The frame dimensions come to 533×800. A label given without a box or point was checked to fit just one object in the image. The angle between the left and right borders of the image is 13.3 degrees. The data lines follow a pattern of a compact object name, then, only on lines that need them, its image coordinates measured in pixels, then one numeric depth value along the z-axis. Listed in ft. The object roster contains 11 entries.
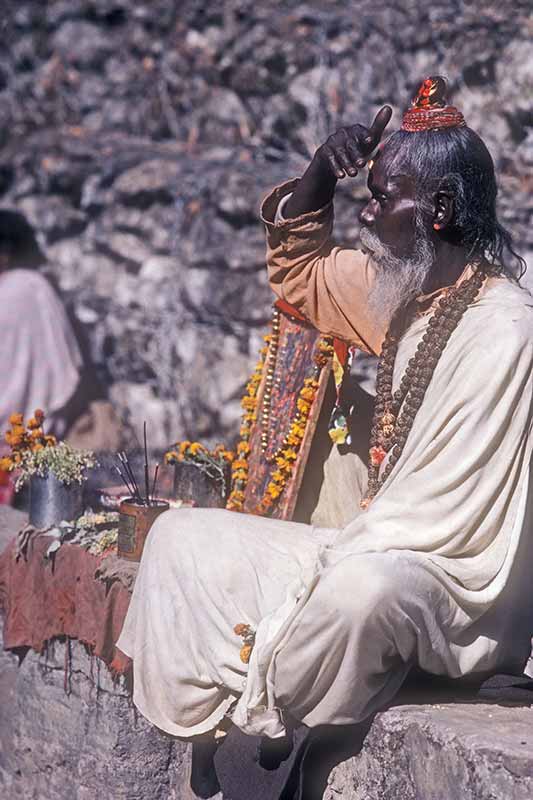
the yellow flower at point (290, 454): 29.31
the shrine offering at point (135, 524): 28.50
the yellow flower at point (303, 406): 29.19
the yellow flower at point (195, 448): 32.09
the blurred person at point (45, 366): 53.52
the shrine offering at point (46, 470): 32.07
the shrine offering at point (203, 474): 32.07
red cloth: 27.69
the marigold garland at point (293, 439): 29.19
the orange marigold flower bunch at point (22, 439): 32.88
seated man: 20.61
